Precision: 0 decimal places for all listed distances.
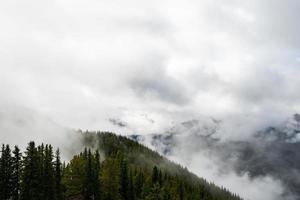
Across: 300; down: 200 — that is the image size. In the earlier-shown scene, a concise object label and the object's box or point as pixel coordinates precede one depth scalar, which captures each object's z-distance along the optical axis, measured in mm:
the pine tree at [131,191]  125088
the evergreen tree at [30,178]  75500
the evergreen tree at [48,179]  79312
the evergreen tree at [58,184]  87094
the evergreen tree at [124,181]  124312
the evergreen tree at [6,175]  82438
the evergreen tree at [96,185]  109219
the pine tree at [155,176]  165125
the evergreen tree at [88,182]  109062
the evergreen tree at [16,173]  84562
